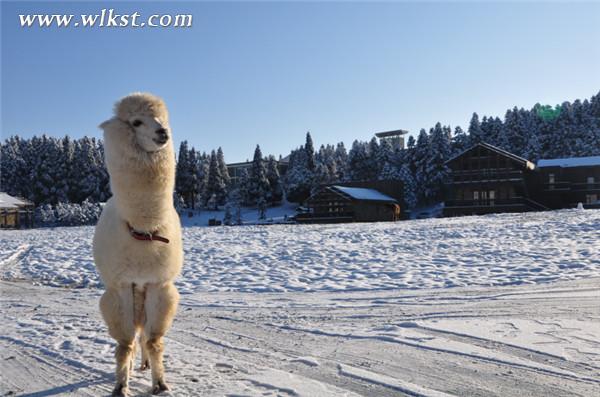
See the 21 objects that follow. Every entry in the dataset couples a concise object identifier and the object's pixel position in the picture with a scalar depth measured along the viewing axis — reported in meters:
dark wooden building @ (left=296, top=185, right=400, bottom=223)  44.44
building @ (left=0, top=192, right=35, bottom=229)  46.34
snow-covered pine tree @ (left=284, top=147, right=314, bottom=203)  74.50
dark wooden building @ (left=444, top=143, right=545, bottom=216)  44.62
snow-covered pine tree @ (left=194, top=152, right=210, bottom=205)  76.88
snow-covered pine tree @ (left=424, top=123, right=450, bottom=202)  67.31
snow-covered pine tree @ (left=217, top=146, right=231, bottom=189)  81.36
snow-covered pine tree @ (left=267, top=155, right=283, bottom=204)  76.25
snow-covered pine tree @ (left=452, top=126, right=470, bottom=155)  73.88
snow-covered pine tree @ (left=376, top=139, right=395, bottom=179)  75.94
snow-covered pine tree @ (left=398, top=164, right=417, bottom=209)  66.25
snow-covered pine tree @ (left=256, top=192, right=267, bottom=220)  67.68
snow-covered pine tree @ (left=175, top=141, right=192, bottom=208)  74.75
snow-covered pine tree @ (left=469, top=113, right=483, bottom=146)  73.42
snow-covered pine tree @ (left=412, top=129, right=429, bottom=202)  68.62
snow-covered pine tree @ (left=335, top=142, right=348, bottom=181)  79.62
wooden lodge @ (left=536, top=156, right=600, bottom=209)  47.50
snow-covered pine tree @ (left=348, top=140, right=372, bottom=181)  77.31
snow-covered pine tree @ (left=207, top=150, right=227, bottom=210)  76.69
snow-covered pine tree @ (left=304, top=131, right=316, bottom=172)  80.94
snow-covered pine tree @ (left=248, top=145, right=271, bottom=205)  72.56
